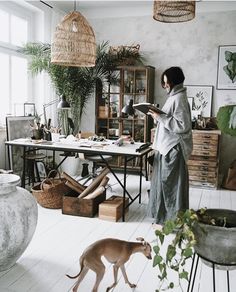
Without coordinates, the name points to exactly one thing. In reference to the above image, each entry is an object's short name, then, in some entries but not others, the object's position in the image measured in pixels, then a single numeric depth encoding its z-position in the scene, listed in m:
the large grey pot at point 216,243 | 1.38
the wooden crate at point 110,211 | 3.51
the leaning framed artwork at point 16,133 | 4.65
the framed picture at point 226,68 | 5.46
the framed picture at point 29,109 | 5.40
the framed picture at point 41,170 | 5.25
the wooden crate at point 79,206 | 3.61
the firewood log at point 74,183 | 3.89
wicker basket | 3.80
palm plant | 5.30
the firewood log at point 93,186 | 3.76
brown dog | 2.01
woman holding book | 3.13
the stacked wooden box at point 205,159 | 5.01
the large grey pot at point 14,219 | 2.21
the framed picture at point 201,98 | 5.64
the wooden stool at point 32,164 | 4.66
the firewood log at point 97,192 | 3.65
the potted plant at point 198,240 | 1.38
